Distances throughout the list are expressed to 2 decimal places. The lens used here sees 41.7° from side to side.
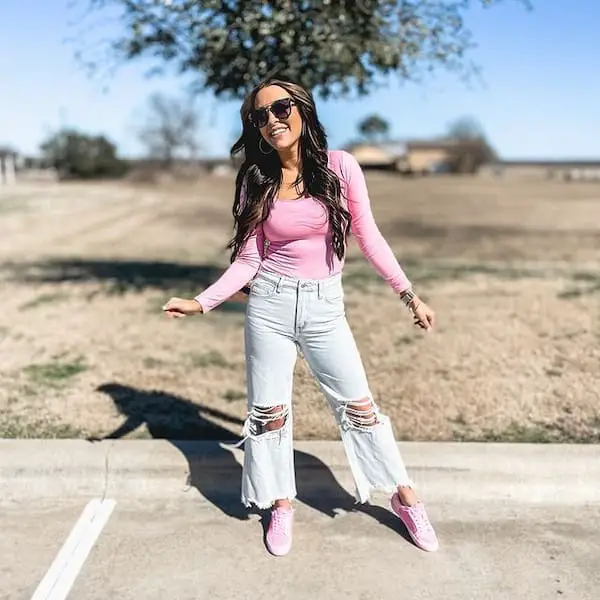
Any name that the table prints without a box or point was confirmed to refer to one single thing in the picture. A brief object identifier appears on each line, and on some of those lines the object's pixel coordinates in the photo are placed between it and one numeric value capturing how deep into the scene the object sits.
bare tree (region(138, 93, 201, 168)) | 85.25
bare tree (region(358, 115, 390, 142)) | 149.25
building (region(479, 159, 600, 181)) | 116.06
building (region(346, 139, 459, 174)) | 119.38
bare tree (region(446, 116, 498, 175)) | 114.75
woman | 2.87
